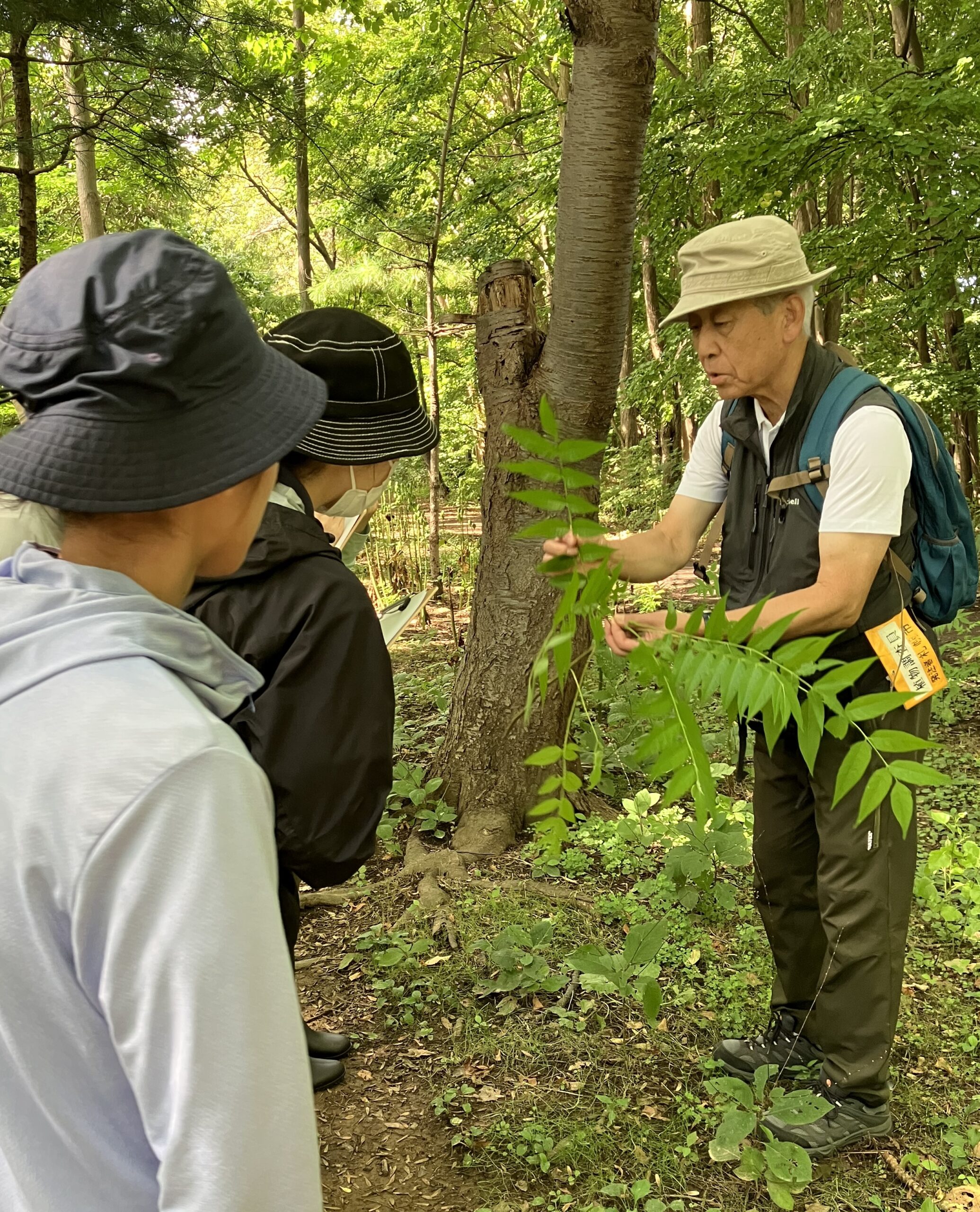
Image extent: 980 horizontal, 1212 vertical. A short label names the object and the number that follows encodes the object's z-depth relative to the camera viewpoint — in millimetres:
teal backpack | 2297
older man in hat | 2203
